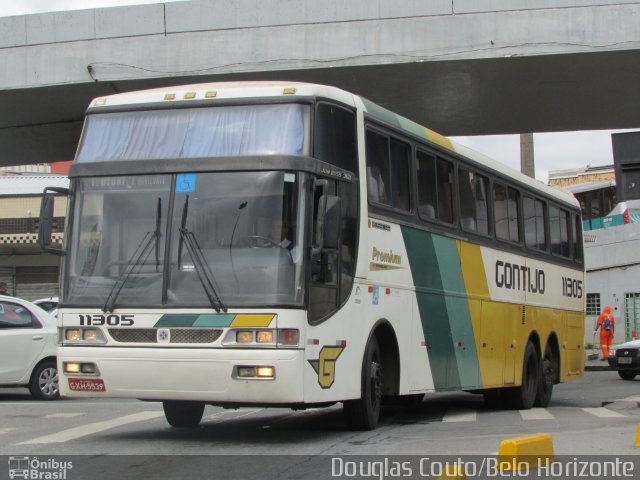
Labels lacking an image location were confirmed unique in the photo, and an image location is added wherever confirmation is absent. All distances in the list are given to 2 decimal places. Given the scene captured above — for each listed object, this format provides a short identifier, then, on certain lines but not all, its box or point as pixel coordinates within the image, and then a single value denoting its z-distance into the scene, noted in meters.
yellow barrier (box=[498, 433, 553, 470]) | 7.39
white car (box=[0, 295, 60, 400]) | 15.14
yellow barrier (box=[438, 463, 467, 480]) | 5.93
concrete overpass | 16.81
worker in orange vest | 30.45
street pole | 27.95
